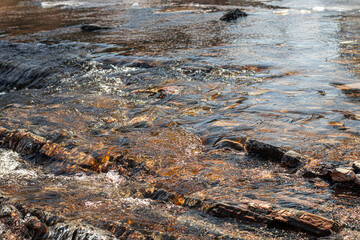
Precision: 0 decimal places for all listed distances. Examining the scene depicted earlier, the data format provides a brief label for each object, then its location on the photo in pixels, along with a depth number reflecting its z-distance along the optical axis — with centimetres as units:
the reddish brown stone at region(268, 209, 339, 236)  293
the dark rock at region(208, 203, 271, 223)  316
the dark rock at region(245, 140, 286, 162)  424
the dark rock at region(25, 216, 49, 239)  332
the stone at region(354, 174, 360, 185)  345
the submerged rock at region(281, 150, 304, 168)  405
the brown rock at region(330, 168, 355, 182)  352
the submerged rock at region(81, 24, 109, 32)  1510
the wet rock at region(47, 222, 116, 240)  312
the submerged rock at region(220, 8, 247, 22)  1505
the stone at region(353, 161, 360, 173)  357
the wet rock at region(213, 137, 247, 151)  471
